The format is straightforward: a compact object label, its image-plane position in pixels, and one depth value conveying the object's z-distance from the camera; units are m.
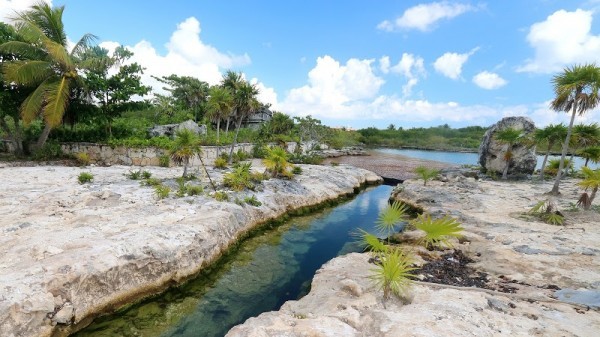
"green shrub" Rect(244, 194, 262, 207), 13.85
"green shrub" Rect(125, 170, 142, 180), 15.30
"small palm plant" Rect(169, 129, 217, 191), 14.44
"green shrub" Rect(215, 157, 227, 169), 20.77
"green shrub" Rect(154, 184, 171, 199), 12.55
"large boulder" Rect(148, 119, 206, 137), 26.05
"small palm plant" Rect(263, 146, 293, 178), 18.55
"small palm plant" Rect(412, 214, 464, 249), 5.82
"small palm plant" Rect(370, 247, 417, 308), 6.20
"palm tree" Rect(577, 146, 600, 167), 21.45
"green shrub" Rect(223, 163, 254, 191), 14.97
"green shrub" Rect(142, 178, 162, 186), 14.22
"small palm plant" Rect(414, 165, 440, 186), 21.97
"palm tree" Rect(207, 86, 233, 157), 21.45
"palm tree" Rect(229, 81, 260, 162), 21.36
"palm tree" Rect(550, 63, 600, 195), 14.38
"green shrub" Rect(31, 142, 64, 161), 19.14
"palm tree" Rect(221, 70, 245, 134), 21.95
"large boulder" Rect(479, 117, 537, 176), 26.20
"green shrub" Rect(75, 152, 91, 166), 19.58
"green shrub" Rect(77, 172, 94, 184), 13.53
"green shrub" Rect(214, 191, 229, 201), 12.98
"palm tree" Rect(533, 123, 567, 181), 21.92
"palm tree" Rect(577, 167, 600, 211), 12.42
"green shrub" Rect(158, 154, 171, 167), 20.92
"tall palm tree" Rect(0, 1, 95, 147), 17.11
